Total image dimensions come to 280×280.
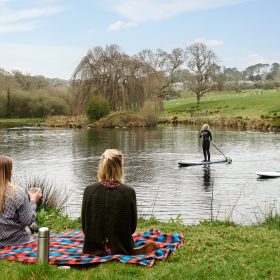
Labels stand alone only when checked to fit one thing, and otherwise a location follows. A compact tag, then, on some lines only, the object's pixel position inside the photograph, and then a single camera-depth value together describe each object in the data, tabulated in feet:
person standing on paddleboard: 70.49
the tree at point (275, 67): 486.38
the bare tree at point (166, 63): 232.55
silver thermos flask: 16.15
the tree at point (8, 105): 224.53
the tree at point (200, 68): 226.38
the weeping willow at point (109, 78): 172.96
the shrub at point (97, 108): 164.84
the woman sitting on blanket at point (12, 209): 16.93
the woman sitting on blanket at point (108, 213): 17.17
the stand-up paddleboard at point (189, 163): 70.38
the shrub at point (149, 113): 166.71
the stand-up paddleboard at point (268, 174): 58.80
